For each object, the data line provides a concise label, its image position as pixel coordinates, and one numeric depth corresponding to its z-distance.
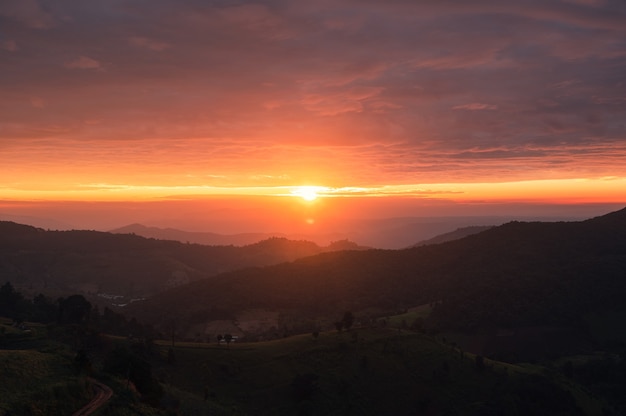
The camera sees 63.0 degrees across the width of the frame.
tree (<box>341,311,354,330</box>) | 123.00
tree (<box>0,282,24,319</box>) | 133.19
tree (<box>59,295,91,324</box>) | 123.12
